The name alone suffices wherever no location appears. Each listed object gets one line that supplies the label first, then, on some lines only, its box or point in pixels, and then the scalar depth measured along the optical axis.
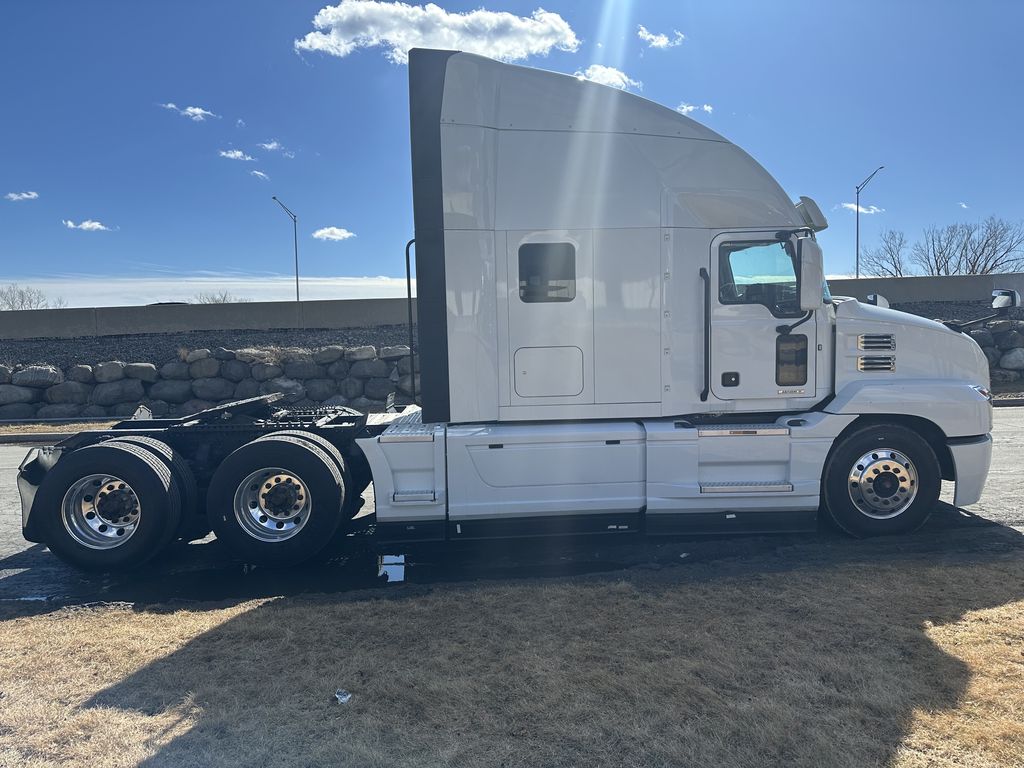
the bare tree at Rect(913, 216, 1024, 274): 38.16
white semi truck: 5.34
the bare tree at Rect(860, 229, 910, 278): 40.66
